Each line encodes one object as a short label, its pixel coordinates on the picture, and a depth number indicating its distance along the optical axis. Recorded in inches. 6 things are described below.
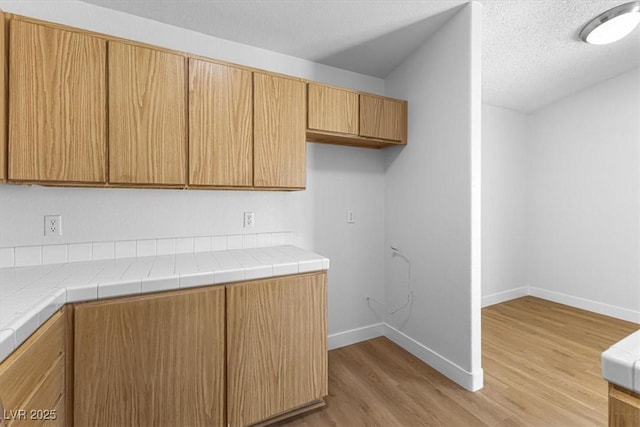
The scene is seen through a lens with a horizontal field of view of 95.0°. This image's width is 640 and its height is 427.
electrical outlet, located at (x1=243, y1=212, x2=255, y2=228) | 85.7
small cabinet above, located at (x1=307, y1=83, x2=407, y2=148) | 82.5
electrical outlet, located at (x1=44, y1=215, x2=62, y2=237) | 64.5
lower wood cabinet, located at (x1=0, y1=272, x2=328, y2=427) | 46.0
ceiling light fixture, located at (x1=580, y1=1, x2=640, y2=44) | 79.1
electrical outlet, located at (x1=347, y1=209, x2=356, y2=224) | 103.7
